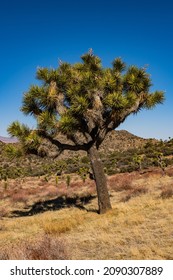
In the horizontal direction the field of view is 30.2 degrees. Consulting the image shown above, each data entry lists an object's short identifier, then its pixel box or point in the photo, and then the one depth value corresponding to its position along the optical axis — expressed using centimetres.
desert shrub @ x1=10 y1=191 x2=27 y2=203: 1898
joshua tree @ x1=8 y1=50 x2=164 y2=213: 1165
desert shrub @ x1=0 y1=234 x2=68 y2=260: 605
